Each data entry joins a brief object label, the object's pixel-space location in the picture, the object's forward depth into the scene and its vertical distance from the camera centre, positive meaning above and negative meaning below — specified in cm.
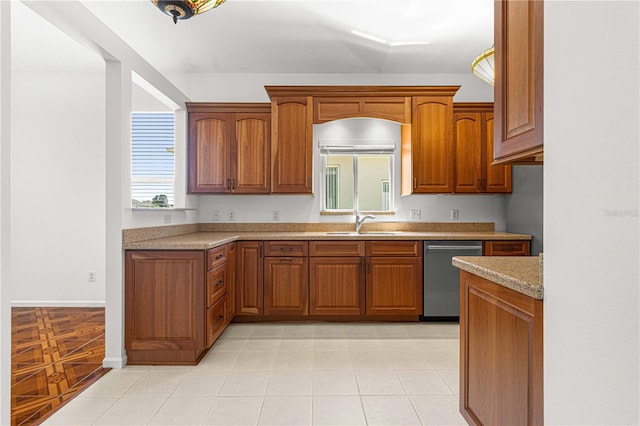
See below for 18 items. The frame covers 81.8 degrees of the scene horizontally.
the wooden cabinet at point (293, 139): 388 +77
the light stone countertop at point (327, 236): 341 -24
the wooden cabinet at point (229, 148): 399 +70
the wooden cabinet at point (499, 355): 121 -56
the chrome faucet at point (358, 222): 414 -11
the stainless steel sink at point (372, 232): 427 -23
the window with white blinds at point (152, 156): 461 +70
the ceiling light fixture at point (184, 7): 203 +115
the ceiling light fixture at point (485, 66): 230 +96
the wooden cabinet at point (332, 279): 371 -67
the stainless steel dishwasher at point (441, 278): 370 -66
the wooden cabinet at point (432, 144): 389 +72
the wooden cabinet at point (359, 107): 388 +111
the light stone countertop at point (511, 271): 122 -23
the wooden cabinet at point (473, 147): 402 +71
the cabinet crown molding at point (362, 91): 385 +127
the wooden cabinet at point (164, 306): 273 -70
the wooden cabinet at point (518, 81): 119 +46
